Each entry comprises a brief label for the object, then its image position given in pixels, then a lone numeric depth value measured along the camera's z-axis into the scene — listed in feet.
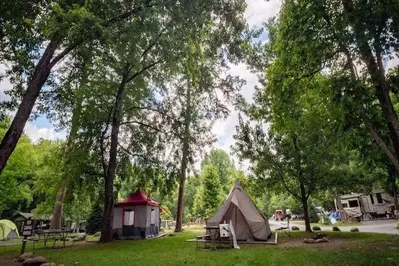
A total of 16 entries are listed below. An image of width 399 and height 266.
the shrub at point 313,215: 118.12
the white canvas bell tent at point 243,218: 47.88
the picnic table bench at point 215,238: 40.83
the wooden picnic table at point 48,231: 45.13
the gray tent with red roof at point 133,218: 67.97
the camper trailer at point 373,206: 107.45
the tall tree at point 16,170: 87.92
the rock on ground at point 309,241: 43.16
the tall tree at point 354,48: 24.03
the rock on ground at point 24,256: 31.91
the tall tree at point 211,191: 142.61
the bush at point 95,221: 95.71
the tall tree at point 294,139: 36.01
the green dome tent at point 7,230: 88.74
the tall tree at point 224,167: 180.93
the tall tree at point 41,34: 26.32
